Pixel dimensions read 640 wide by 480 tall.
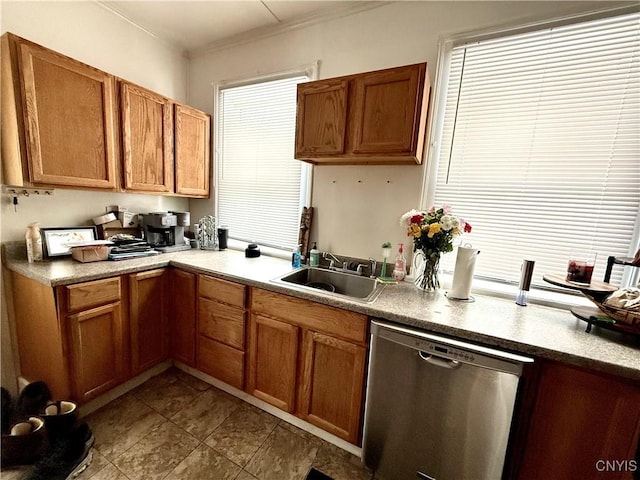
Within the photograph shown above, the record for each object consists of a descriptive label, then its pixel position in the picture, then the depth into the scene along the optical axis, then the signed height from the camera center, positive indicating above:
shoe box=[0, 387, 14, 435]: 1.47 -1.36
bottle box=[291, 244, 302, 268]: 2.00 -0.46
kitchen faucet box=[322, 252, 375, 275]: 1.91 -0.46
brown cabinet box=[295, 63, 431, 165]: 1.46 +0.52
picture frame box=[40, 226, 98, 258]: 1.69 -0.36
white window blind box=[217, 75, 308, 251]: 2.21 +0.27
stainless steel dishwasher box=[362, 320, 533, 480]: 1.05 -0.86
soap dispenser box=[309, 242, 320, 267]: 2.00 -0.44
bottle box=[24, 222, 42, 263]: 1.62 -0.38
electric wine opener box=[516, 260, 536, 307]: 1.42 -0.36
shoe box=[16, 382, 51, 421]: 1.50 -1.25
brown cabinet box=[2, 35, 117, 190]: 1.42 +0.38
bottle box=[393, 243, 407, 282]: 1.79 -0.41
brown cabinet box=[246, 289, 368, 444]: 1.39 -0.92
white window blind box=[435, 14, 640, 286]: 1.34 +0.39
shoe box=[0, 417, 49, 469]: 1.25 -1.27
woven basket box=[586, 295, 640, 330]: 1.03 -0.38
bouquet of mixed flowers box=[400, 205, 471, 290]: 1.46 -0.13
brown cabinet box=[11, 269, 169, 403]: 1.46 -0.88
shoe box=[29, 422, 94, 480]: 1.25 -1.35
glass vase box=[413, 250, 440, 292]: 1.57 -0.39
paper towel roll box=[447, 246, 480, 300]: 1.46 -0.35
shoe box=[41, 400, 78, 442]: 1.38 -1.24
